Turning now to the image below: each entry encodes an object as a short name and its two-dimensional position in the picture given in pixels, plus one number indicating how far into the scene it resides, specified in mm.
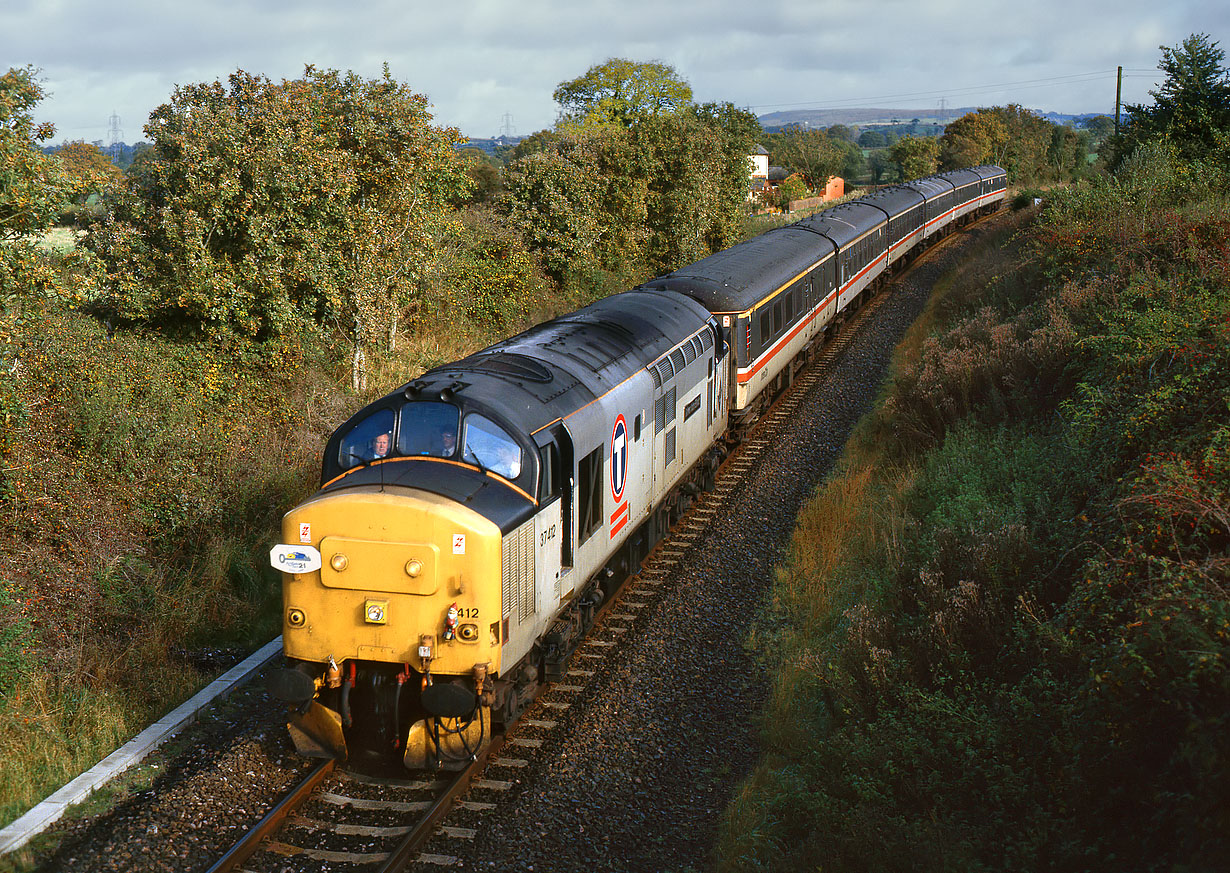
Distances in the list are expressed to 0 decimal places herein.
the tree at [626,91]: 67188
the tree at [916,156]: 93562
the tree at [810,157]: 91750
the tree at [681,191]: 39125
